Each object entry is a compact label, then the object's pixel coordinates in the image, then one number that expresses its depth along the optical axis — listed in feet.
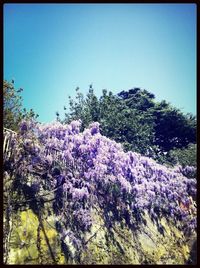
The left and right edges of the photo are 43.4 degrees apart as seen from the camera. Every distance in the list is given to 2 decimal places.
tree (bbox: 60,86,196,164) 50.65
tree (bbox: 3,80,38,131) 31.40
